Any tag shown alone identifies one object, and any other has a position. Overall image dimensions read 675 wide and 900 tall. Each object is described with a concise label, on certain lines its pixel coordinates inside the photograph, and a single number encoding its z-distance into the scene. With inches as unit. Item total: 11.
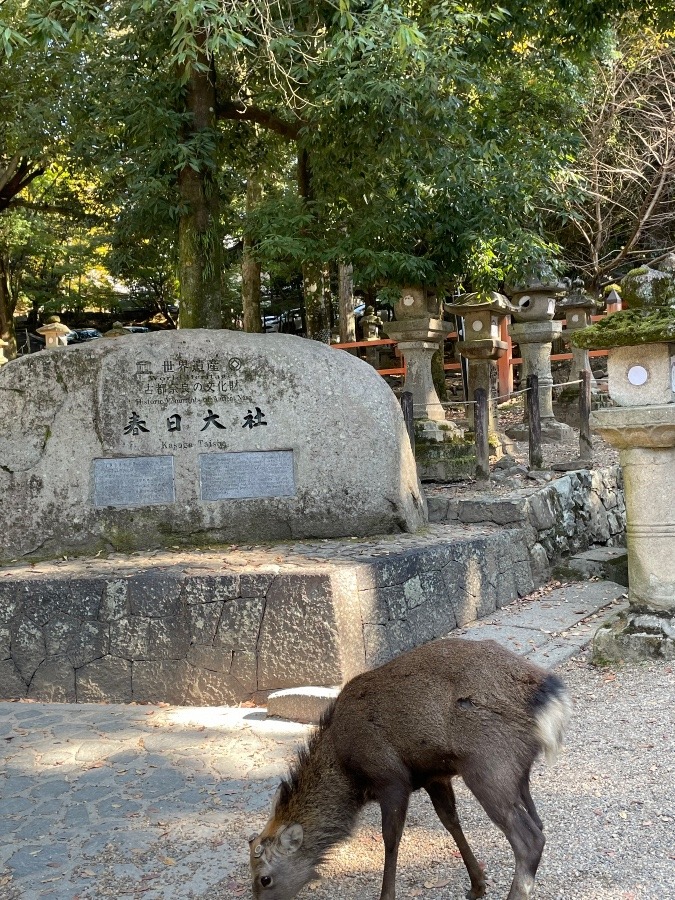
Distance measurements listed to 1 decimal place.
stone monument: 271.0
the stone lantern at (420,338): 463.8
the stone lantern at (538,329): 534.6
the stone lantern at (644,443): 229.5
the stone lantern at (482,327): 503.8
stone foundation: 221.1
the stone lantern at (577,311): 631.2
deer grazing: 115.9
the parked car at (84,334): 1015.2
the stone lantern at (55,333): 676.1
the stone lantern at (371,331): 819.6
